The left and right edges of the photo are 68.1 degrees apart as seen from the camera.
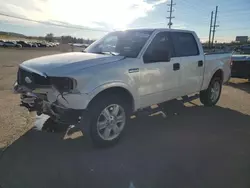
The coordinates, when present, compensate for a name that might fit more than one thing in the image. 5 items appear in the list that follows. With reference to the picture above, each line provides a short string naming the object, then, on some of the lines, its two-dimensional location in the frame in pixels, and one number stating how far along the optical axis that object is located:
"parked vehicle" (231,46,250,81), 8.07
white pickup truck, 2.60
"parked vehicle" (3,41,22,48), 42.82
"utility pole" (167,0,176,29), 38.73
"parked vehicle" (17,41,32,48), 49.00
